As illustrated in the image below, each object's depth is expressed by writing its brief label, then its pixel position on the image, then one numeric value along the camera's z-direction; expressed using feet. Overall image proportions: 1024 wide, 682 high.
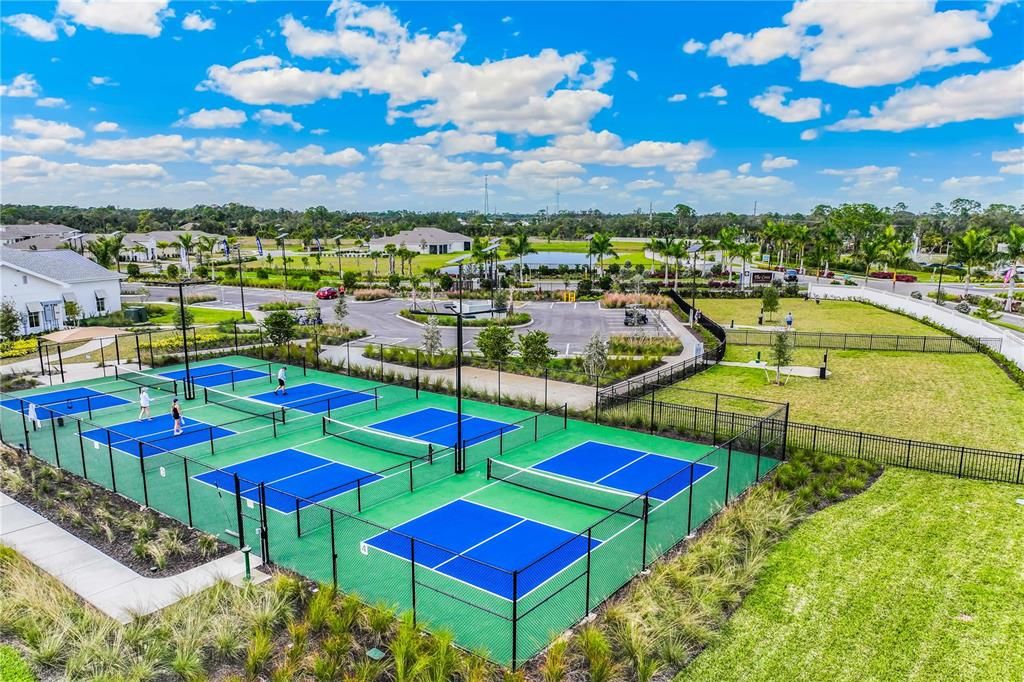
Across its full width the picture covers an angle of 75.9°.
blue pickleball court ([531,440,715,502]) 60.23
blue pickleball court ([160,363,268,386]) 101.30
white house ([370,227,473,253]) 411.54
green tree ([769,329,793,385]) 96.43
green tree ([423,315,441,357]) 110.73
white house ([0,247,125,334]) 143.13
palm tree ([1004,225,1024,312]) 174.03
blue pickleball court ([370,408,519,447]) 73.91
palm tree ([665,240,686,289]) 234.46
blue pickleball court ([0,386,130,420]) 82.99
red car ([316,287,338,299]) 211.00
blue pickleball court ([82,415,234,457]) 69.87
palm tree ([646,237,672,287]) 253.63
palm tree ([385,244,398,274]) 300.44
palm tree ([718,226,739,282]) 252.01
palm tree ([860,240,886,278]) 240.53
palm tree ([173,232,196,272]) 264.11
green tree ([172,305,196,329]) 135.86
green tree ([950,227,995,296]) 180.34
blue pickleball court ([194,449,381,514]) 56.49
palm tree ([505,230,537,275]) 242.99
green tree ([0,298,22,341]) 130.62
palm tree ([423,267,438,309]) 196.48
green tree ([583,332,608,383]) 95.20
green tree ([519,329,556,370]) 102.94
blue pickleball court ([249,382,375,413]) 86.94
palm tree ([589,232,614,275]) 251.19
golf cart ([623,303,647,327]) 154.61
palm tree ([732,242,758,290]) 242.66
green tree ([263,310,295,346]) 114.32
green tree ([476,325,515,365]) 104.37
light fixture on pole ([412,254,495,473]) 60.95
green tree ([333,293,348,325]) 143.95
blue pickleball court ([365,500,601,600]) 43.88
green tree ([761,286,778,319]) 149.38
